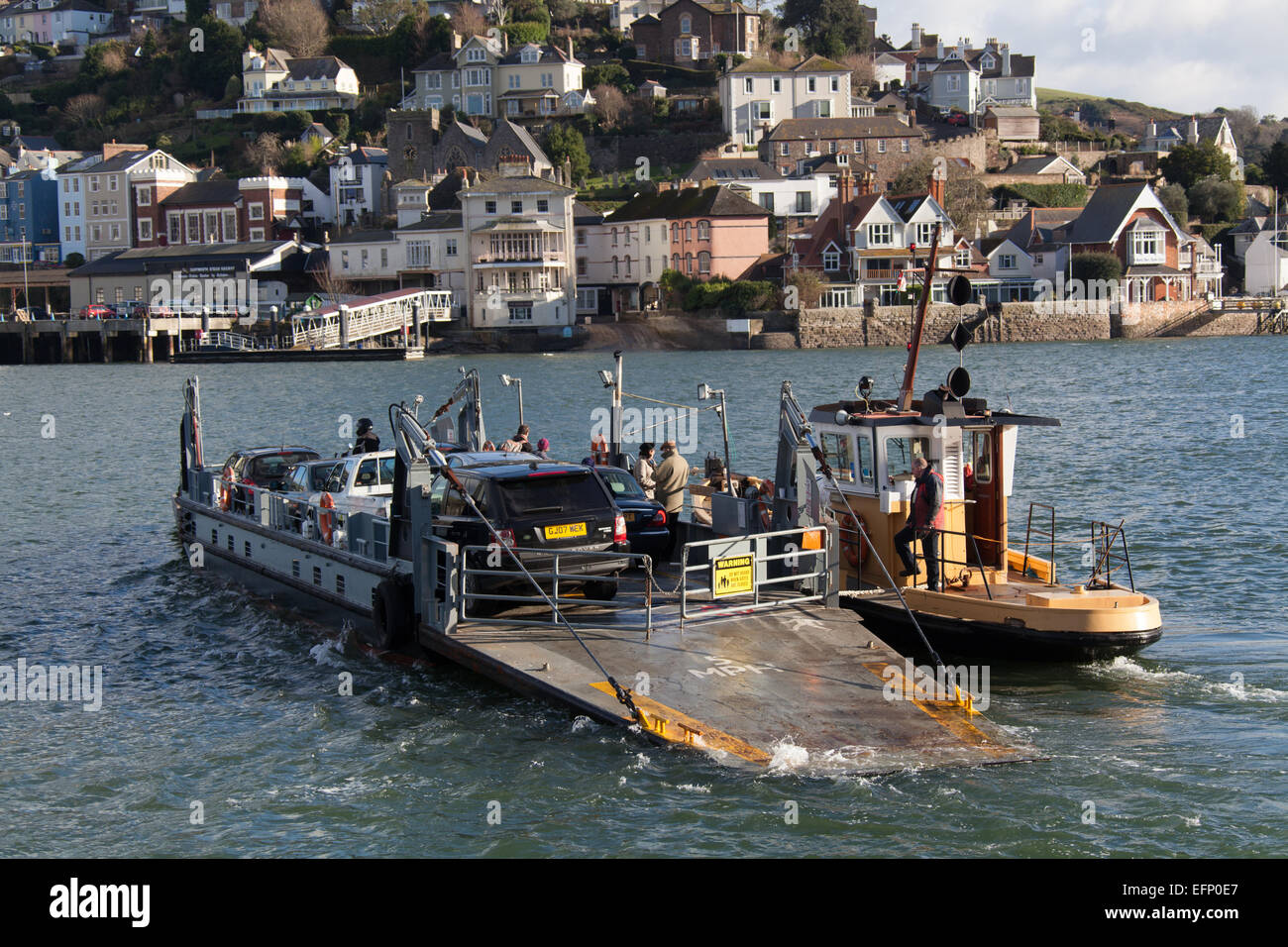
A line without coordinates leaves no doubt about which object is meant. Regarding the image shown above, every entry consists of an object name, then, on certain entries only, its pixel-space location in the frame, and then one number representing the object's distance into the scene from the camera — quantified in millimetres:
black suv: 17594
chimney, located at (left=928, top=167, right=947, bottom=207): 114062
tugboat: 18219
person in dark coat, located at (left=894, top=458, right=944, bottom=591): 18453
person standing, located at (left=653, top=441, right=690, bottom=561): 22031
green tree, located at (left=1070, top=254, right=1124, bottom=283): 108750
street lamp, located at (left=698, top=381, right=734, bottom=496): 22383
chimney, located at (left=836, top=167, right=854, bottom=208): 110312
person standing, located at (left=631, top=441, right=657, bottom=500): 23344
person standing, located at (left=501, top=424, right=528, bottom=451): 24814
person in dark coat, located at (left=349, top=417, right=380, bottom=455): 26188
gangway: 106375
